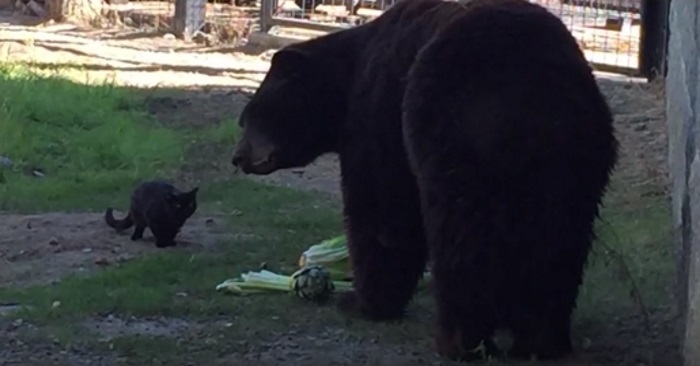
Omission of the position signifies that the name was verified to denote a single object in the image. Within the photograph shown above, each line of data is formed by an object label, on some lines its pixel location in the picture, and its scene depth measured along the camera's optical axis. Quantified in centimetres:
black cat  824
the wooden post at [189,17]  1875
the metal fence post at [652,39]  1330
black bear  546
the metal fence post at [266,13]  1850
